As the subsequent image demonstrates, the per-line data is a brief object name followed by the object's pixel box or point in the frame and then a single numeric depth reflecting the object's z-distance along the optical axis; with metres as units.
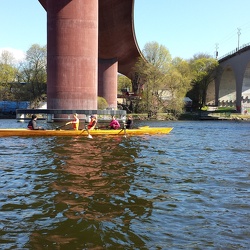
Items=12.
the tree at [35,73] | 57.06
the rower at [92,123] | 19.05
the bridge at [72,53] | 30.64
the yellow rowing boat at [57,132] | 18.38
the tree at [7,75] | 61.62
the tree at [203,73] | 67.00
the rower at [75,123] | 19.10
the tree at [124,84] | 88.75
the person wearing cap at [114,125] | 19.62
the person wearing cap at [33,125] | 18.64
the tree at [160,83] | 49.38
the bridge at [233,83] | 59.47
